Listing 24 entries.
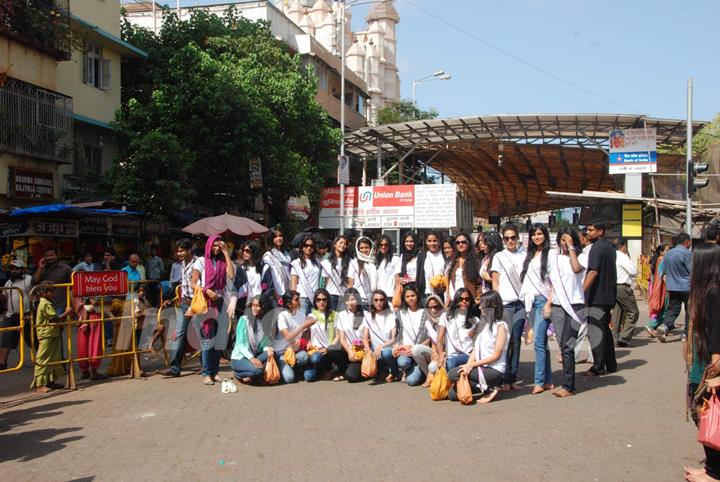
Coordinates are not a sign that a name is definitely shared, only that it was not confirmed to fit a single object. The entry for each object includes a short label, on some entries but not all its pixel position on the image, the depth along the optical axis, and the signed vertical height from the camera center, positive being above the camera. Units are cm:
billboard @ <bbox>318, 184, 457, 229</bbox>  2422 +95
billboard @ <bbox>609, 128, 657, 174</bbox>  2105 +243
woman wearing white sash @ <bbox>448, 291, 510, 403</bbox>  736 -124
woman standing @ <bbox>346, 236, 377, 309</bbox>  964 -52
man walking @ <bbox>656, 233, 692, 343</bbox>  1109 -63
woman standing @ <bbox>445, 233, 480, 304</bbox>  875 -43
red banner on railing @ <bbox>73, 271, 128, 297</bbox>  859 -58
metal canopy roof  2412 +339
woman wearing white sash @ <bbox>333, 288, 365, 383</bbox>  863 -120
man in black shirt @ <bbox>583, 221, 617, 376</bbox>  845 -72
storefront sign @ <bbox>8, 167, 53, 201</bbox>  1644 +121
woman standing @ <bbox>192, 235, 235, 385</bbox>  870 -64
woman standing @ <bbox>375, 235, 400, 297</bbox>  973 -43
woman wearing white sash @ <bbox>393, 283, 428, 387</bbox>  840 -118
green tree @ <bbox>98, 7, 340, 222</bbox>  1834 +336
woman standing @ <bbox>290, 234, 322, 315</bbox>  955 -51
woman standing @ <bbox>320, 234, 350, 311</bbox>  971 -46
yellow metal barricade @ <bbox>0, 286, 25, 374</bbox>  802 -107
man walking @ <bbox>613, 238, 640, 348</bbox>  1096 -112
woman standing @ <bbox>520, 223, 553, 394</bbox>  775 -67
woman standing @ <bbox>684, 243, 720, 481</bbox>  451 -60
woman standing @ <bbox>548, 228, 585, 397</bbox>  752 -75
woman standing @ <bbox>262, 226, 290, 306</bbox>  983 -39
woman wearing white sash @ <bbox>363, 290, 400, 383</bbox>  860 -115
